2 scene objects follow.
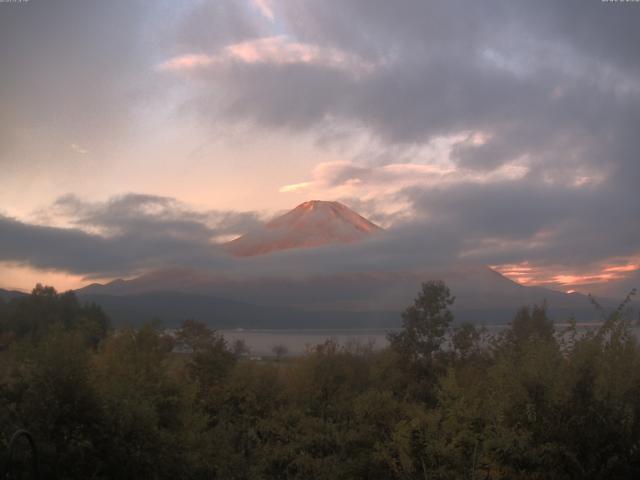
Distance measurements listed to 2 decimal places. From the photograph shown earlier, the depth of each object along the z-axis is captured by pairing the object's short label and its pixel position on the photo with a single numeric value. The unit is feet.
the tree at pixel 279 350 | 239.28
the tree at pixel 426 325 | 148.66
